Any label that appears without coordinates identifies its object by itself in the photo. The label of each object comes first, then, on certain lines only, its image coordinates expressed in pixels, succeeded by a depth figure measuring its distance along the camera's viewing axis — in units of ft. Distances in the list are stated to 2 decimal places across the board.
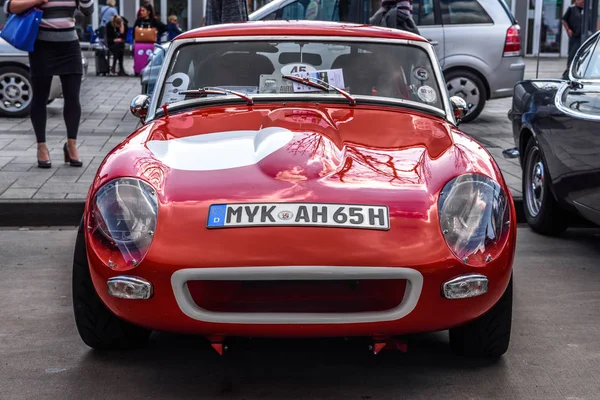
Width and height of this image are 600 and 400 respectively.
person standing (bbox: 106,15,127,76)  73.26
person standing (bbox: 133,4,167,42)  73.61
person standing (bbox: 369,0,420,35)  33.91
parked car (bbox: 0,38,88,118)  42.83
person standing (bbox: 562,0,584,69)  63.82
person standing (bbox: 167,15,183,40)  76.28
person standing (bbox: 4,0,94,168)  27.40
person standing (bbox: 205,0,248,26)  33.58
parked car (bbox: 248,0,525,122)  44.06
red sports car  11.57
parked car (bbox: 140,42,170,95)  35.58
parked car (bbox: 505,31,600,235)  19.36
